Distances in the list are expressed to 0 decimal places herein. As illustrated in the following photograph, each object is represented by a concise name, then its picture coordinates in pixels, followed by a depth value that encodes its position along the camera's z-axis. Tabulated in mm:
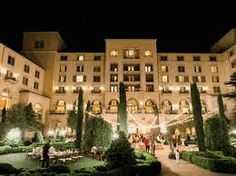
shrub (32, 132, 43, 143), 38062
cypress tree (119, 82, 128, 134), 20438
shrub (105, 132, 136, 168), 14883
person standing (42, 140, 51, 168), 18141
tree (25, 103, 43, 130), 42150
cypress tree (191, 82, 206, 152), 22078
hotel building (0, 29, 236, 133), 58469
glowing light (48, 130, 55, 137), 54875
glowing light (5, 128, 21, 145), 32287
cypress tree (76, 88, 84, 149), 29658
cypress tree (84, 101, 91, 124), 31502
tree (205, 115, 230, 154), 20422
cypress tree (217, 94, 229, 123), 38316
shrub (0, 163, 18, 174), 12789
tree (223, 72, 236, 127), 36256
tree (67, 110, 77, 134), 46784
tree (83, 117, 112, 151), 28062
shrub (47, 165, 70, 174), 13209
